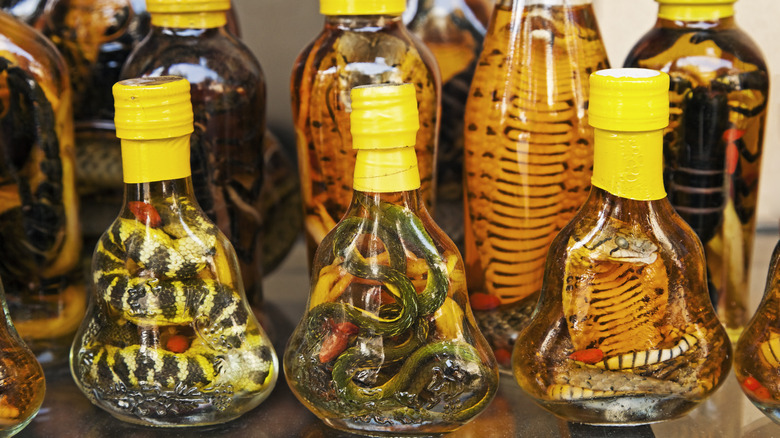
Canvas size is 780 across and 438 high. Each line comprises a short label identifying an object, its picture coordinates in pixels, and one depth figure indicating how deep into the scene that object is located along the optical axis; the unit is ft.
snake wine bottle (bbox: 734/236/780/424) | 1.45
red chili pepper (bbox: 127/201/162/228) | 1.49
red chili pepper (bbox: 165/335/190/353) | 1.48
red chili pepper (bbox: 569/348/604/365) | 1.44
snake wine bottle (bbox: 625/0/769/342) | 1.64
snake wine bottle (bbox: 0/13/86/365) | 1.68
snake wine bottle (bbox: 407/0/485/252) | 2.02
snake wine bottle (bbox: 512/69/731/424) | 1.43
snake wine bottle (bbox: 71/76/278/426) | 1.47
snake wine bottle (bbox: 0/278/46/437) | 1.44
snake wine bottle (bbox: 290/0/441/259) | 1.65
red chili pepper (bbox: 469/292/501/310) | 1.72
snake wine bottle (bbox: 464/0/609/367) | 1.62
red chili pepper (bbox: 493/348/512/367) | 1.71
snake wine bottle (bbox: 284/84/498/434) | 1.41
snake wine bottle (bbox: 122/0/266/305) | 1.69
